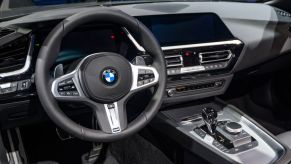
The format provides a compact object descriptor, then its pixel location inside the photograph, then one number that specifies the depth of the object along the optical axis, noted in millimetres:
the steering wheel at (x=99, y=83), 1347
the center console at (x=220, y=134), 1778
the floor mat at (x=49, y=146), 2219
